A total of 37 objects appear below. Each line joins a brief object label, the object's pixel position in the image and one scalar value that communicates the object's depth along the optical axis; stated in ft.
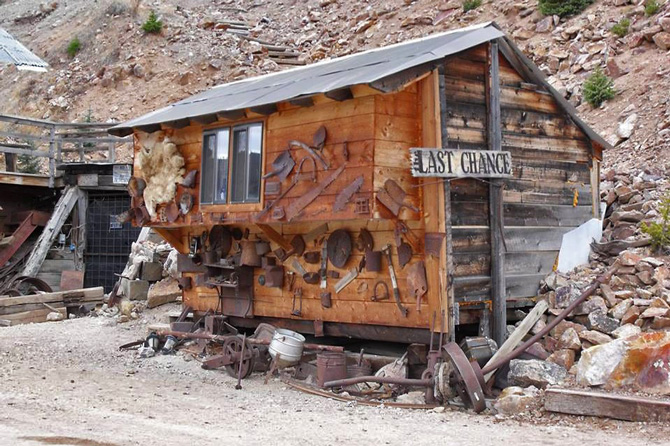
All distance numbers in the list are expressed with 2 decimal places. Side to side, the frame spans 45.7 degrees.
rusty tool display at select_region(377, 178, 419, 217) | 31.22
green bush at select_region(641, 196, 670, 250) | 34.30
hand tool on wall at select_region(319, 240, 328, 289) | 37.50
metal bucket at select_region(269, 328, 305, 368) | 36.37
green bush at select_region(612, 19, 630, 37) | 69.72
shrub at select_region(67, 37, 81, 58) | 123.75
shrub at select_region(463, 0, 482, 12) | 97.19
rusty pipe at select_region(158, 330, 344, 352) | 35.16
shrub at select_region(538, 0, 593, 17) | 79.33
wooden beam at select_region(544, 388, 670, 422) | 24.89
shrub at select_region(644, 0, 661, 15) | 69.10
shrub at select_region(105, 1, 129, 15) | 126.62
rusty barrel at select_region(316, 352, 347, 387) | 34.37
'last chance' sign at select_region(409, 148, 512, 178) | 31.17
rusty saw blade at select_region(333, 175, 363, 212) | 31.55
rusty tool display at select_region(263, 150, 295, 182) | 35.12
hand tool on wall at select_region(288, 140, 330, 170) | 33.37
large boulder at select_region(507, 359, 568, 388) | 29.58
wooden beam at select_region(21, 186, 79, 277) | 66.12
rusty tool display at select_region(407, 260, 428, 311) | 32.70
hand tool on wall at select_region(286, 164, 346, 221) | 32.73
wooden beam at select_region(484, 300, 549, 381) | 31.42
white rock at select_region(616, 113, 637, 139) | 54.95
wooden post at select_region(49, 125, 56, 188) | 69.77
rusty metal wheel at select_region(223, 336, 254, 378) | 37.42
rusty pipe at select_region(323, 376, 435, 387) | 30.65
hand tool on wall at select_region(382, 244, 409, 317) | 33.73
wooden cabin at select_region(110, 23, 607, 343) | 32.24
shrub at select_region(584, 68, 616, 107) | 62.44
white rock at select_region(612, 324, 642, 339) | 29.91
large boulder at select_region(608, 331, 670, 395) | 26.35
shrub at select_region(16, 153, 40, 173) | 79.99
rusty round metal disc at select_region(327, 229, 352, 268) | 35.86
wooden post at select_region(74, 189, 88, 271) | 69.46
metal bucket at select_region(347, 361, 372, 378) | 34.86
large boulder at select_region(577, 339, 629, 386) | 27.73
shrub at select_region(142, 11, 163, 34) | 118.42
